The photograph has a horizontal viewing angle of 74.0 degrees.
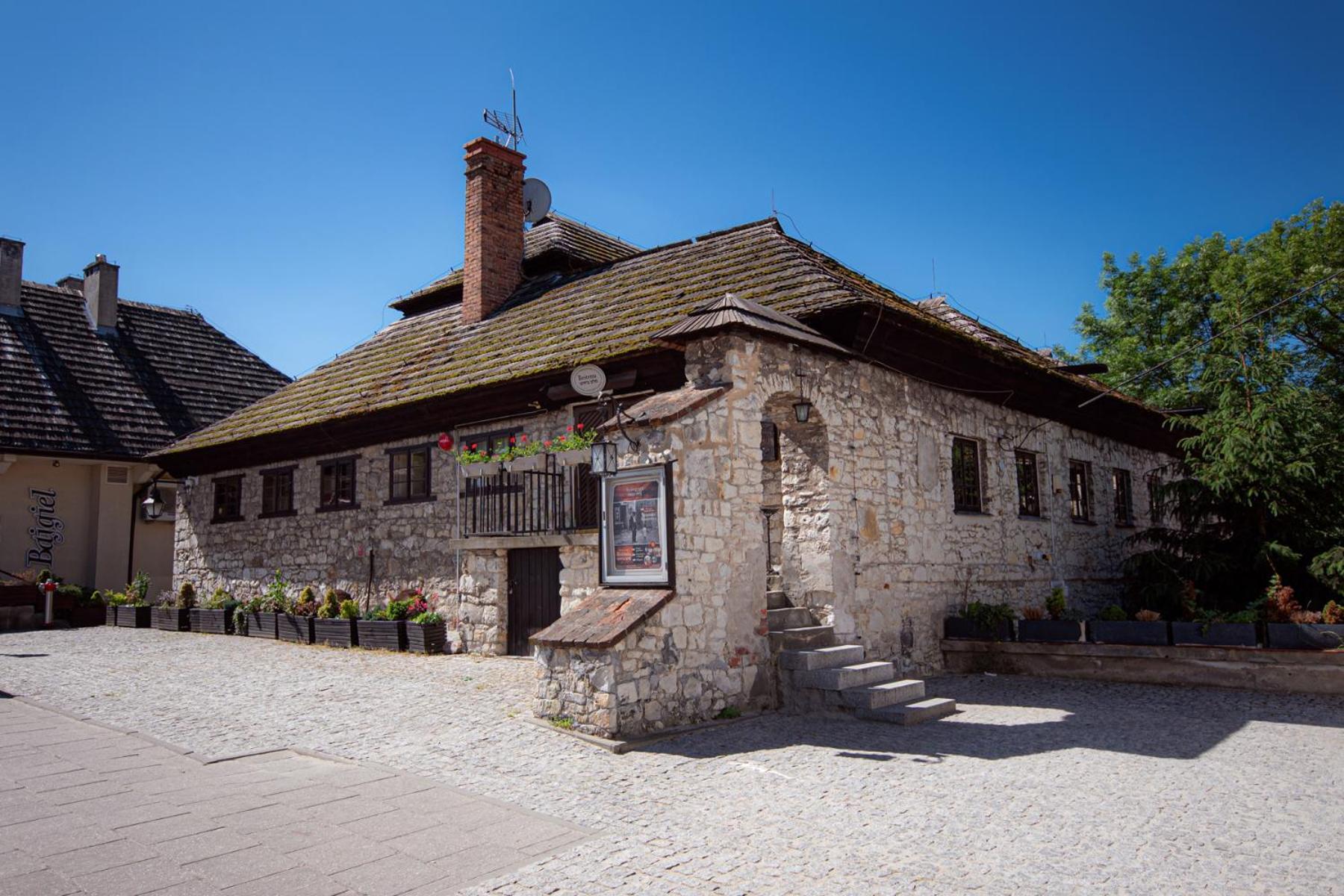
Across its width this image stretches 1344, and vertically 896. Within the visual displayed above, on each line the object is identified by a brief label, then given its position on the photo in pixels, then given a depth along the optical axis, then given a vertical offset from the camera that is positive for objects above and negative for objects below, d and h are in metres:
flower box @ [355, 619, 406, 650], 13.91 -1.28
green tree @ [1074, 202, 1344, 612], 13.02 +0.78
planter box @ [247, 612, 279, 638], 16.23 -1.28
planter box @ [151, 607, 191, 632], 18.09 -1.27
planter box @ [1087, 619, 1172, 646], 11.09 -1.16
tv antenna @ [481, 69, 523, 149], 17.86 +8.49
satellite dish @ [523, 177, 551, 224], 19.00 +7.39
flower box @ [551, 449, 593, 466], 12.09 +1.28
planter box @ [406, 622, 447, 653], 13.55 -1.30
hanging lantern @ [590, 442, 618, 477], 8.94 +0.91
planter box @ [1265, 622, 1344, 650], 10.09 -1.13
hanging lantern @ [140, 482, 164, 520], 20.22 +1.21
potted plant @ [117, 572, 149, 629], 18.89 -1.19
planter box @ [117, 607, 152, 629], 18.88 -1.28
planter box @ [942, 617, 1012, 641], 12.07 -1.19
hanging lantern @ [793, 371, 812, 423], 10.40 +1.59
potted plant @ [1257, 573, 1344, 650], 10.12 -1.01
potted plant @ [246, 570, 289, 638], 16.25 -1.03
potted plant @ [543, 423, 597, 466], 11.04 +1.32
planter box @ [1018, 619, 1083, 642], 11.66 -1.16
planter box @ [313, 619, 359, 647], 14.56 -1.31
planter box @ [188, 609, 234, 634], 17.20 -1.27
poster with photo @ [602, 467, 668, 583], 8.56 +0.21
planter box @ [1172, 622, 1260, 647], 10.52 -1.13
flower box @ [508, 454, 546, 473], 12.95 +1.27
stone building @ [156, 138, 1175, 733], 8.77 +1.12
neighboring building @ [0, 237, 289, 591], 20.95 +3.54
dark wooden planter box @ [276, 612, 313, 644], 15.34 -1.28
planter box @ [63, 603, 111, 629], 19.12 -1.23
